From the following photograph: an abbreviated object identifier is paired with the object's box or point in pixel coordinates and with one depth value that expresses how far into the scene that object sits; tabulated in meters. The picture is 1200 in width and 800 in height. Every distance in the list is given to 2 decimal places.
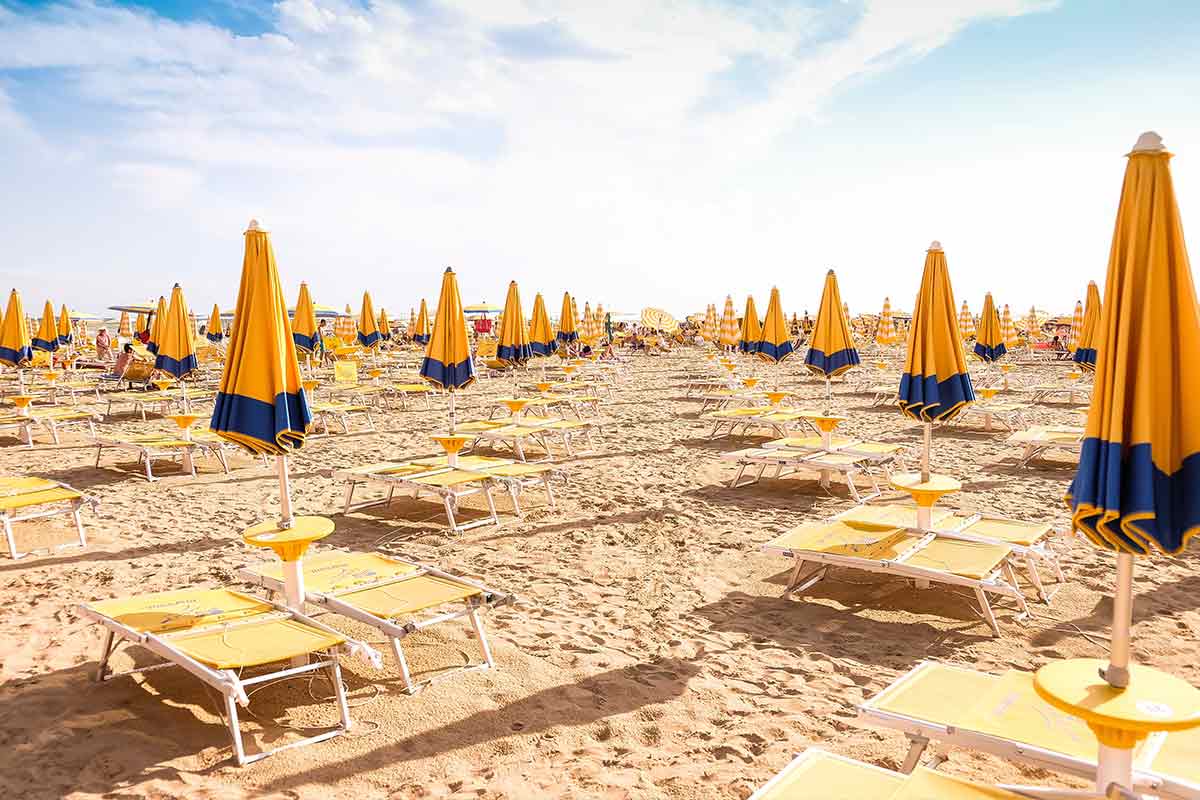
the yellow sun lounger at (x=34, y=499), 6.46
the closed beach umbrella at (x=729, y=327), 19.73
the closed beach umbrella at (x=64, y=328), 27.38
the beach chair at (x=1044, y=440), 9.85
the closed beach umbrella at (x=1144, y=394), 2.31
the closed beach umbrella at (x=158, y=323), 14.33
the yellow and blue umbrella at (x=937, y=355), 5.81
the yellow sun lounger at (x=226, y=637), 3.58
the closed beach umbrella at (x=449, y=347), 8.05
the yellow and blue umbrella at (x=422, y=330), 21.82
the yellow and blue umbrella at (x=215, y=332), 31.36
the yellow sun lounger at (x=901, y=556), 5.08
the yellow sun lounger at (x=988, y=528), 5.65
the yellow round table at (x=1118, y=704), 2.21
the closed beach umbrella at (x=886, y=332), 24.24
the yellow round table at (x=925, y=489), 5.65
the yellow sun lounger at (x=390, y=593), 4.30
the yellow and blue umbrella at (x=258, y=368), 4.48
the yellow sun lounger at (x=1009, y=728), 2.69
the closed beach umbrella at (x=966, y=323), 26.10
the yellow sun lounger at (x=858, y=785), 2.55
